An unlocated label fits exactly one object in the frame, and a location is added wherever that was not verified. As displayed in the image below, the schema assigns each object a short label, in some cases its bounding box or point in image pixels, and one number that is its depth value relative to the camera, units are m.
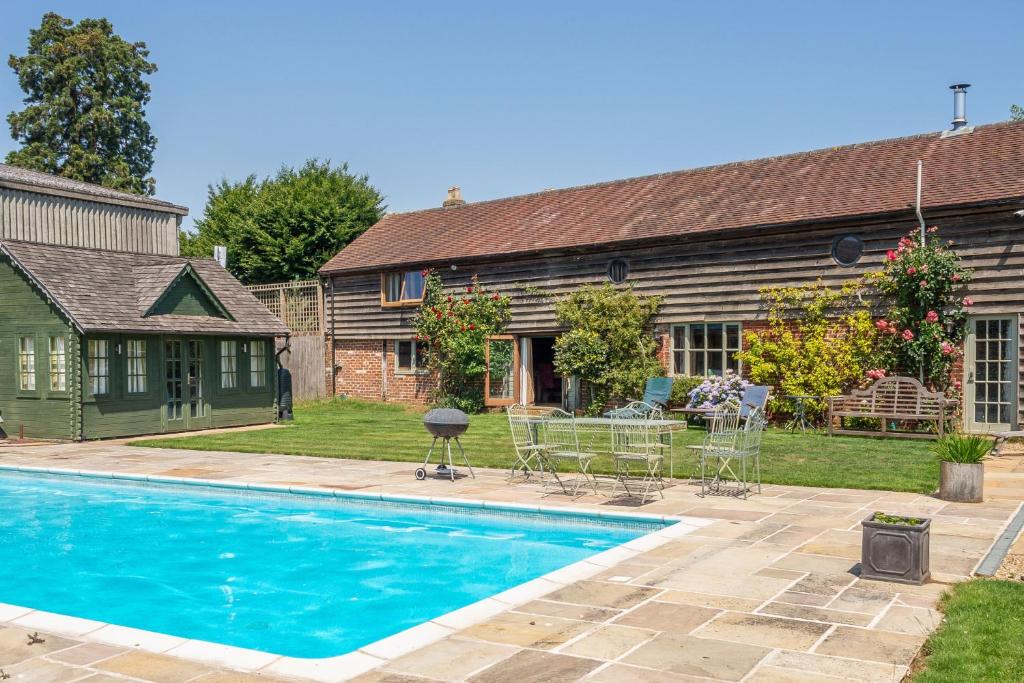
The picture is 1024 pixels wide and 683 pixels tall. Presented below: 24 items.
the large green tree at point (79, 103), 41.66
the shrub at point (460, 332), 22.77
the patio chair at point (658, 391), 18.81
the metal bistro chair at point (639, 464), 9.84
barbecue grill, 11.41
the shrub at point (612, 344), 19.77
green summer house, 17.17
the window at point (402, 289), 24.66
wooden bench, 15.14
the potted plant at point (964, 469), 9.37
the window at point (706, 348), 18.95
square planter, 6.27
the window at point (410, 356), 24.72
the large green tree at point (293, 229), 33.03
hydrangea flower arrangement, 17.47
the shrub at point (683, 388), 18.77
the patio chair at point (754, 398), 16.25
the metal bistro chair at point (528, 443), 11.39
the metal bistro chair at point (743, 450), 9.95
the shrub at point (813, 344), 17.10
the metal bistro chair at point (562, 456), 10.46
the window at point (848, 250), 17.27
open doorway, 25.03
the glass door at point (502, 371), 22.67
